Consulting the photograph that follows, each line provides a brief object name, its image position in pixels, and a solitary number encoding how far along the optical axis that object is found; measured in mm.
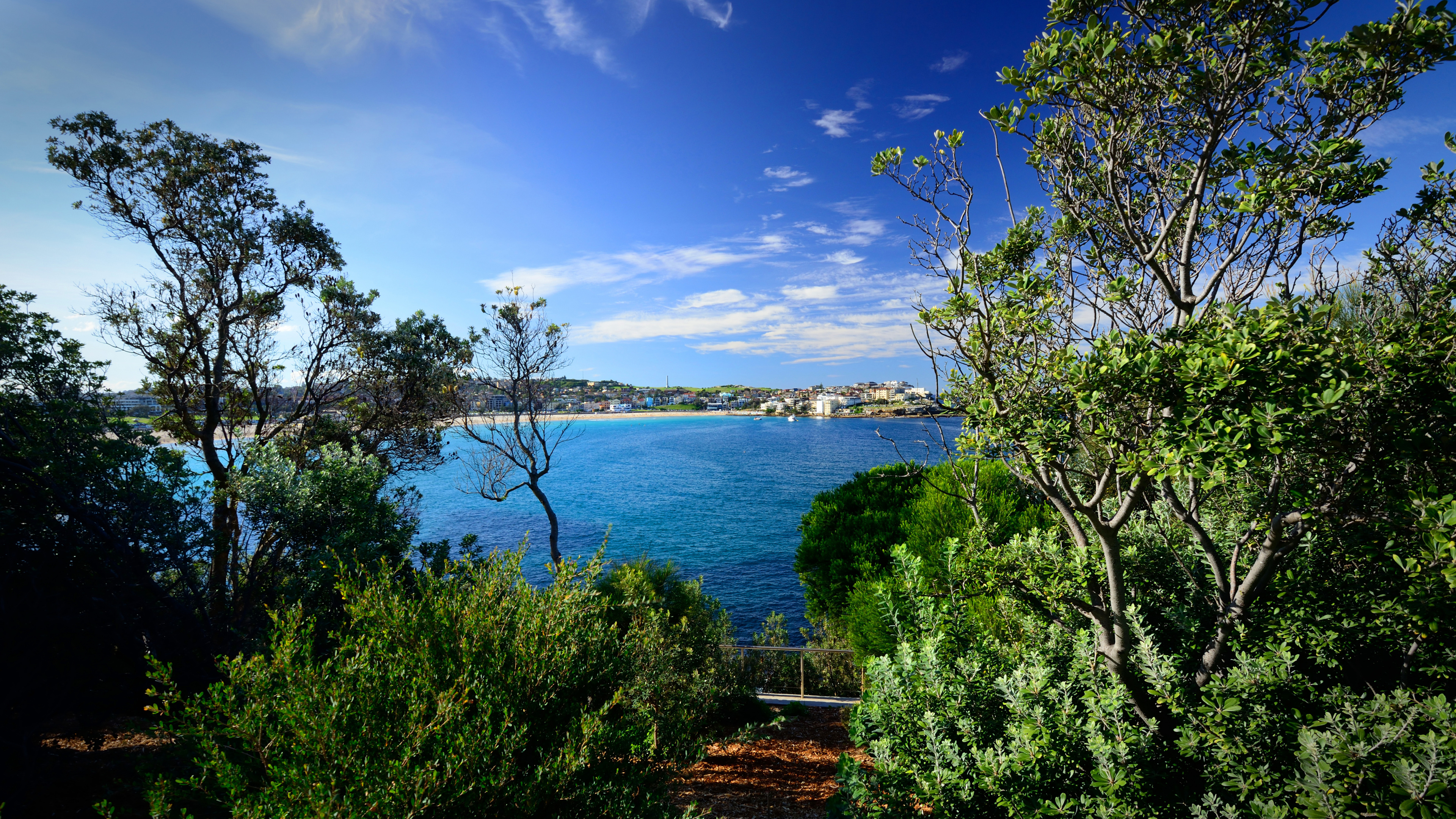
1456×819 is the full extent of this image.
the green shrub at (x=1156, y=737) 3320
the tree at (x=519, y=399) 17375
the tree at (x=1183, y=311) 3648
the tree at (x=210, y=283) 11250
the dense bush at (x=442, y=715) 3238
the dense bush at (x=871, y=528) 14484
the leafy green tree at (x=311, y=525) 9055
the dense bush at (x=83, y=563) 6527
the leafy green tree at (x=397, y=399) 14594
